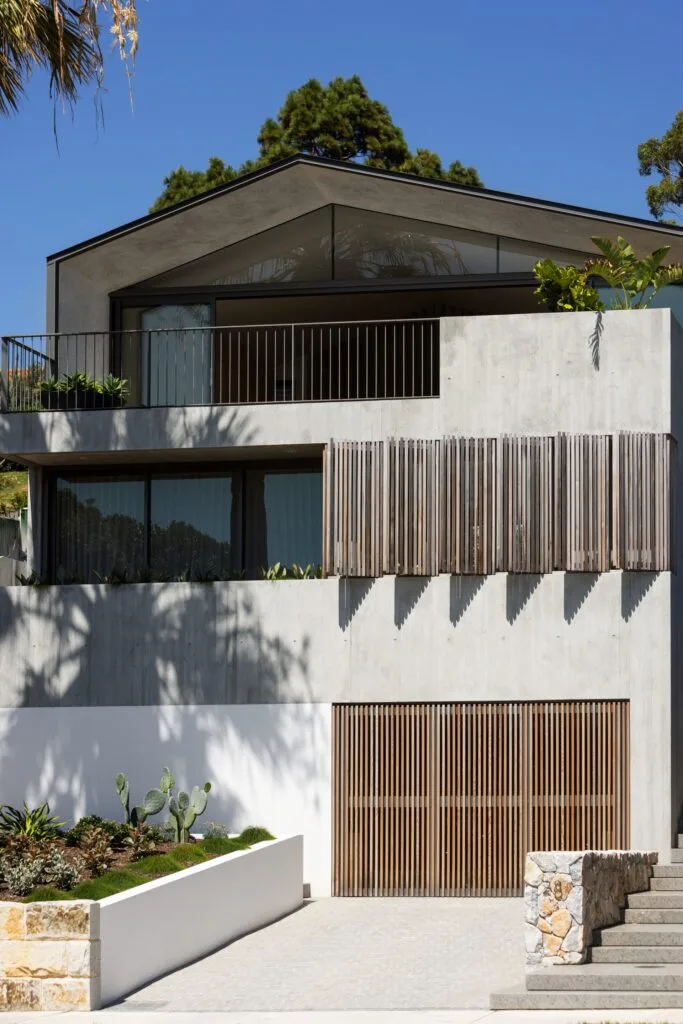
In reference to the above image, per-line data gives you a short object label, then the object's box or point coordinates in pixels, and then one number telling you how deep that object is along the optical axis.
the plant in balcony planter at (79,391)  22.91
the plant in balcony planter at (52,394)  22.94
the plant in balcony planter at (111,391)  23.00
